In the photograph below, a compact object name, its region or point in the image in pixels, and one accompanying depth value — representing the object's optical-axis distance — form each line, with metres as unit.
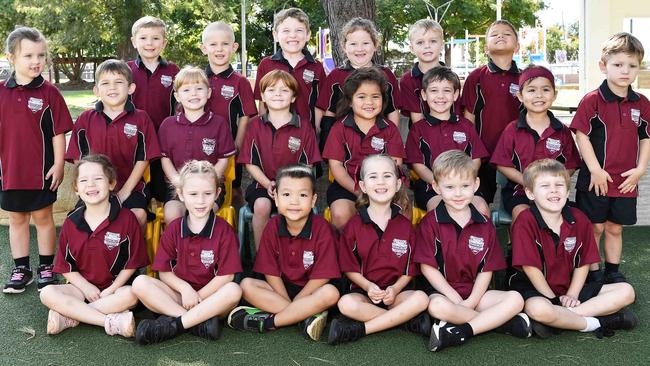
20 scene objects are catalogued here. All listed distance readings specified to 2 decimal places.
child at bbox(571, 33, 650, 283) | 3.76
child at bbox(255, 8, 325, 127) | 4.44
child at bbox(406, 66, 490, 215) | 4.02
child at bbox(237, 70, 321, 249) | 3.99
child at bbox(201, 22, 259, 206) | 4.39
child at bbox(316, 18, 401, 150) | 4.40
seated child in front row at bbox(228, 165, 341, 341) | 3.26
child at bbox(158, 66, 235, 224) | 4.00
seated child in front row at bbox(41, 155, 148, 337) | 3.32
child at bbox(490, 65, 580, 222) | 3.87
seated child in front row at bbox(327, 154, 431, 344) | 3.32
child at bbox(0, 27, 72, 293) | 3.90
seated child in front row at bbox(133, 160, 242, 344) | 3.20
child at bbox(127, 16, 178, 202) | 4.45
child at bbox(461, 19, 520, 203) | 4.47
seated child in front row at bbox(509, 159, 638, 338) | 3.25
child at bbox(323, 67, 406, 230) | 3.96
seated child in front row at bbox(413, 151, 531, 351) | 3.25
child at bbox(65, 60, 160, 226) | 3.93
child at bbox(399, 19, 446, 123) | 4.48
